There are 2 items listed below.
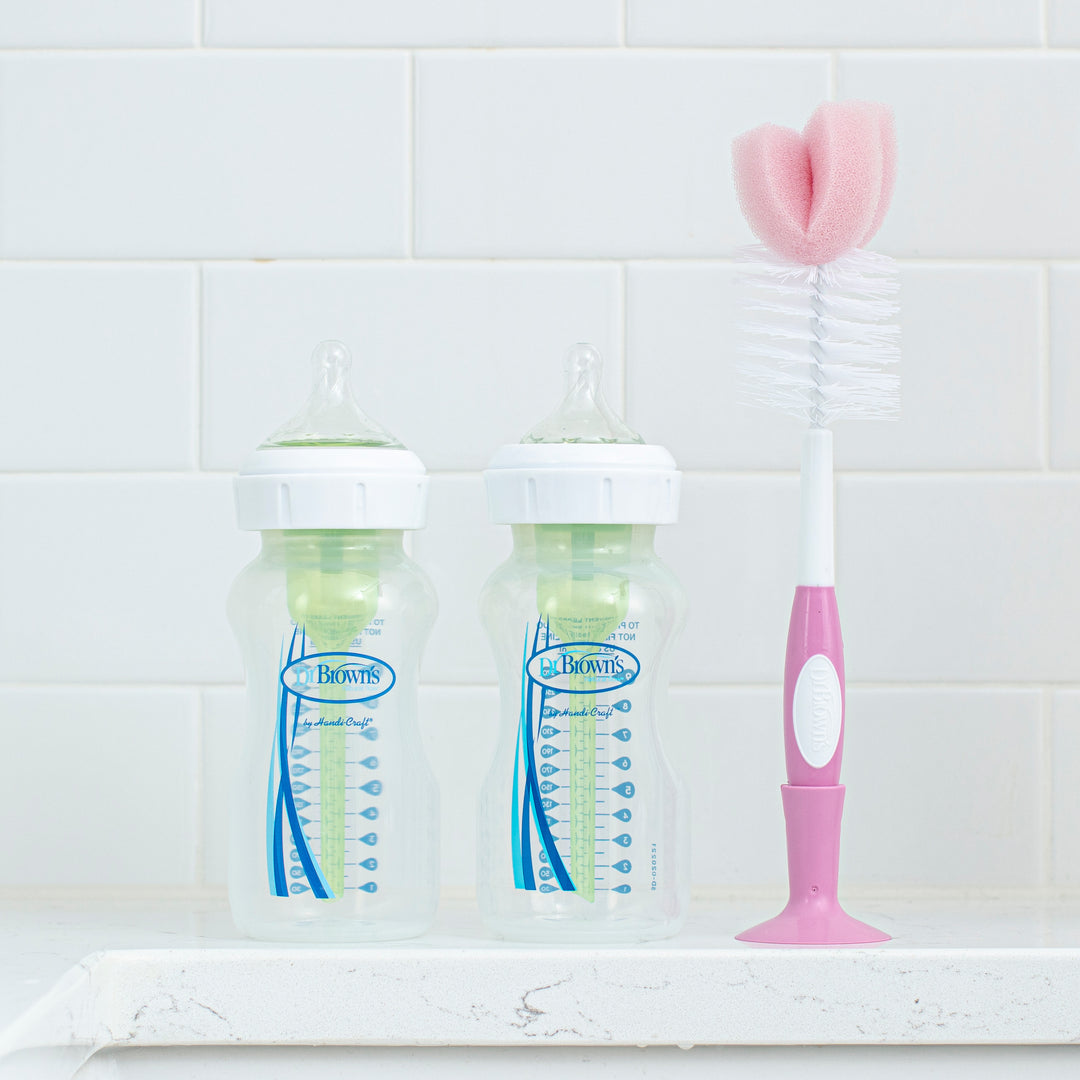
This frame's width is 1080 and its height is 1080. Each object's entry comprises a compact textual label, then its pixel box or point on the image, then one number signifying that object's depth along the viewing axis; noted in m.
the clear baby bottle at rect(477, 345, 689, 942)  1.41
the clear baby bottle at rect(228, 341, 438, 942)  1.41
